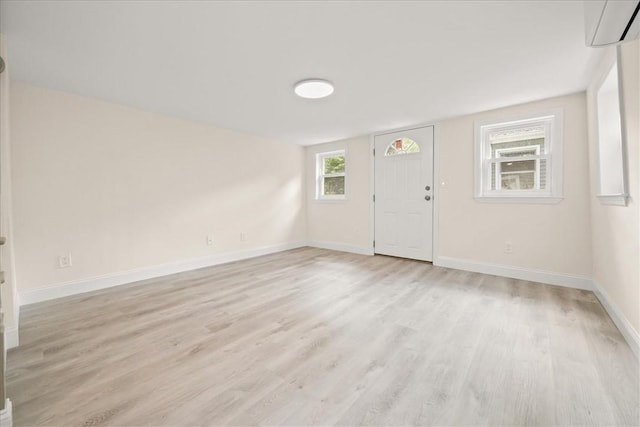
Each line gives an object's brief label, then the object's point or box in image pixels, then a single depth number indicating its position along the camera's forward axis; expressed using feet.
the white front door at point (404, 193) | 13.97
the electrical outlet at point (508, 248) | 11.47
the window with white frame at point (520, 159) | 10.53
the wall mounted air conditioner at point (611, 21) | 2.31
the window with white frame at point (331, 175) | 18.10
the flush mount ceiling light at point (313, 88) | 8.72
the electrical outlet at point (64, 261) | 9.44
